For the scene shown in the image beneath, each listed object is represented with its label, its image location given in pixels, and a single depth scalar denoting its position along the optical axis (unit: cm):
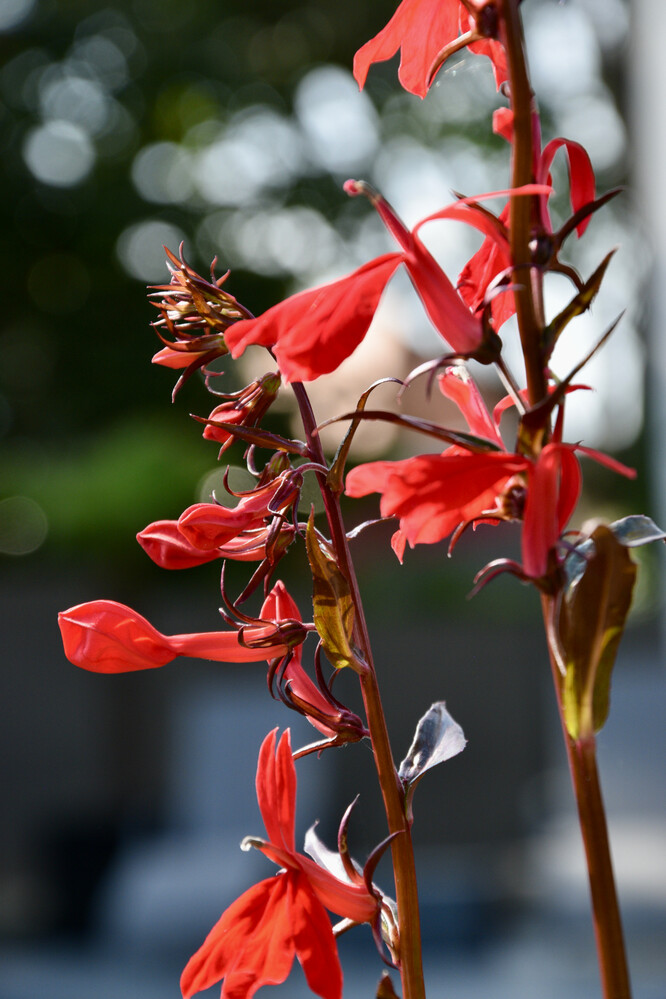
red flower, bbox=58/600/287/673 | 54
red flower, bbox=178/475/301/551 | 53
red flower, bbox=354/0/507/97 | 53
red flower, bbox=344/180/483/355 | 50
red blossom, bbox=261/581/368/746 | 54
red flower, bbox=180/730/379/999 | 52
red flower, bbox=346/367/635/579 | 49
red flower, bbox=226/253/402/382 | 49
